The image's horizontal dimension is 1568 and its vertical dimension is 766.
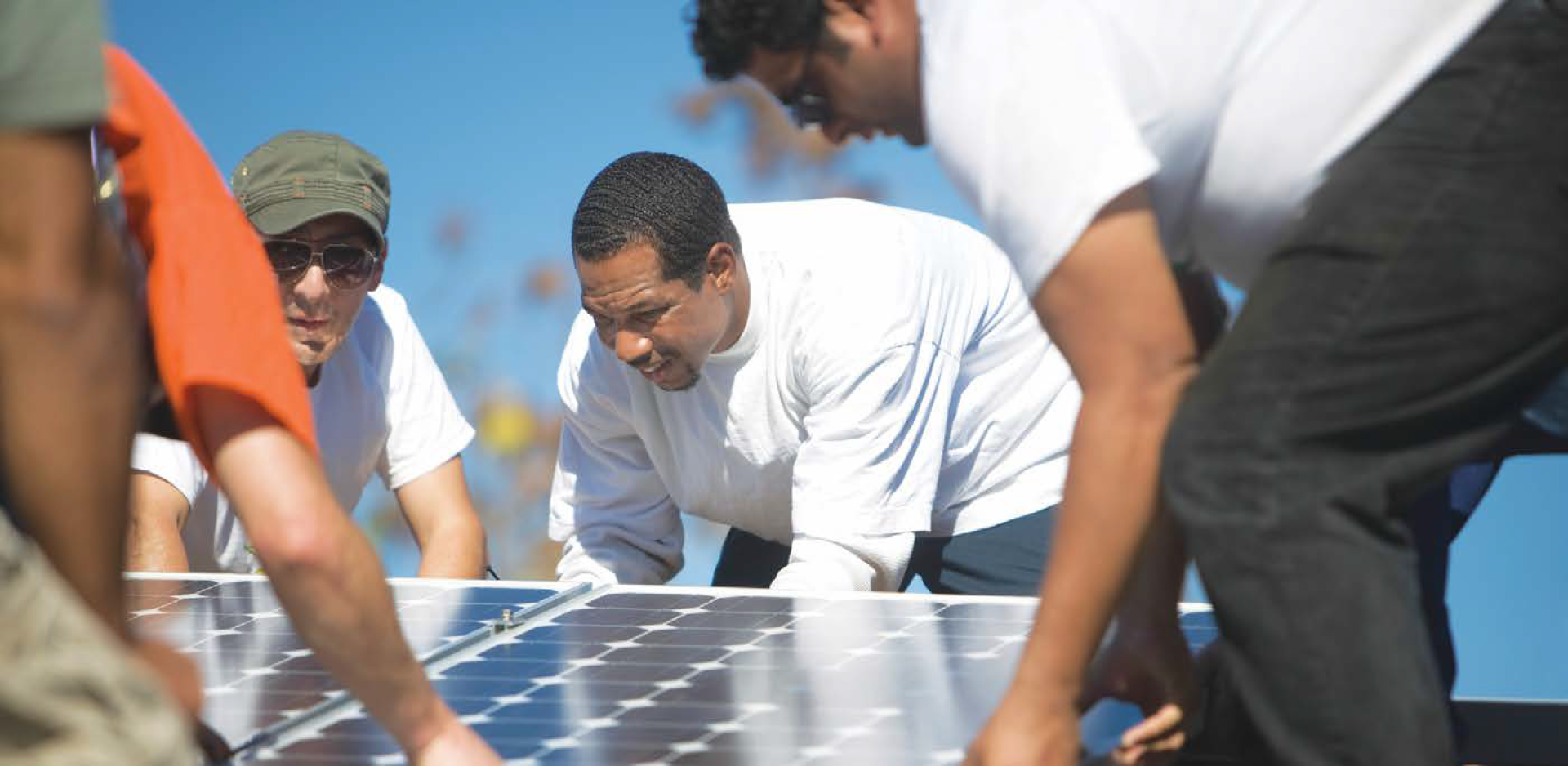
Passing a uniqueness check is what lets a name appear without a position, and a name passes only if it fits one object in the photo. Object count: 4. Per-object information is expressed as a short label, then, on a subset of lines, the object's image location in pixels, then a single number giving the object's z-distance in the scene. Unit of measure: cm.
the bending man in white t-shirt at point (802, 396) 915
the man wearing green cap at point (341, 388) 971
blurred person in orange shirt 429
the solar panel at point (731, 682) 519
